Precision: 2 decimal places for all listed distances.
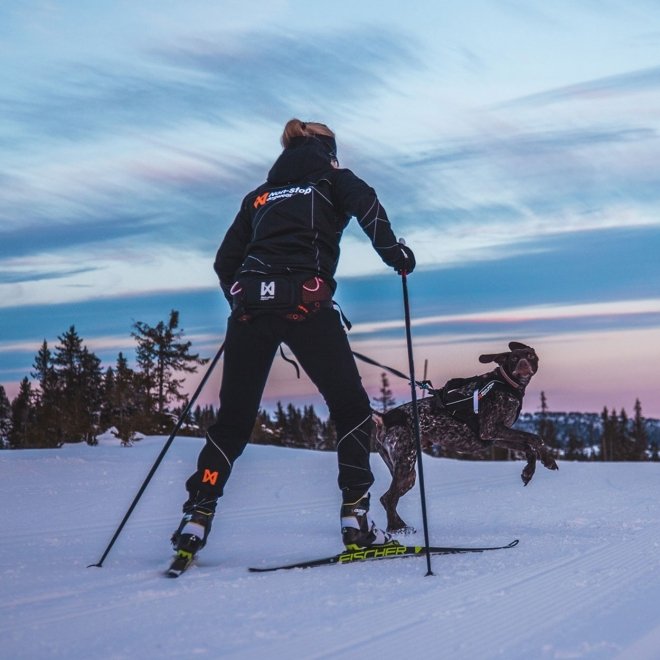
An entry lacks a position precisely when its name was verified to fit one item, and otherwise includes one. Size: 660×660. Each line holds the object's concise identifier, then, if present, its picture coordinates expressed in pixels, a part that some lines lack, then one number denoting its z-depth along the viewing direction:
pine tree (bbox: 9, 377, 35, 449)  69.66
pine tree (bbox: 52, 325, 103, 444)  53.44
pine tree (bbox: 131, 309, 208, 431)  42.69
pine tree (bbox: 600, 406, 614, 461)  102.06
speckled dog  6.26
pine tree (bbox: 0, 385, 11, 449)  70.85
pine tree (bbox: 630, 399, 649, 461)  100.56
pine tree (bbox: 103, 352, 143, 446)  24.59
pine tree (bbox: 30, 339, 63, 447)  38.94
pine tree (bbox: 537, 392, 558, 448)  90.68
